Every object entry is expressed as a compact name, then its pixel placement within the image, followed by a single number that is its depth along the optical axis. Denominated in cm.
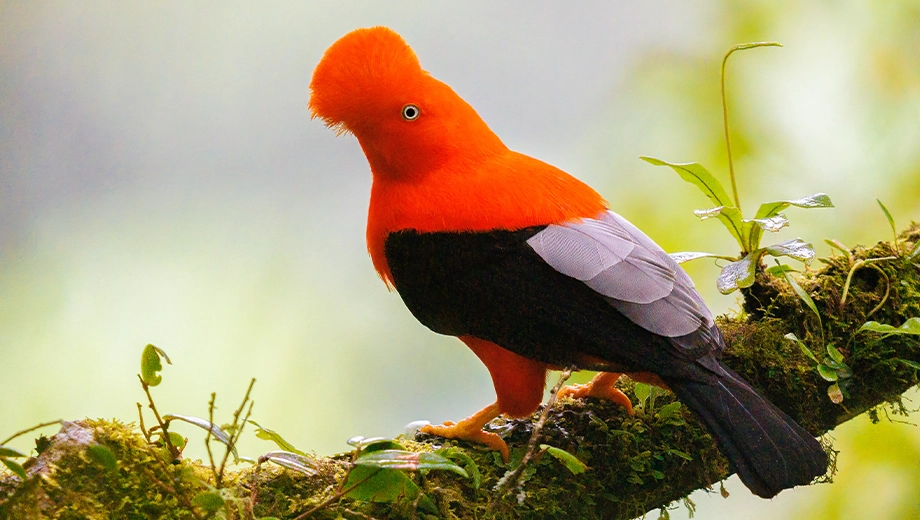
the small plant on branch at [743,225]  539
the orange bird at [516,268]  533
